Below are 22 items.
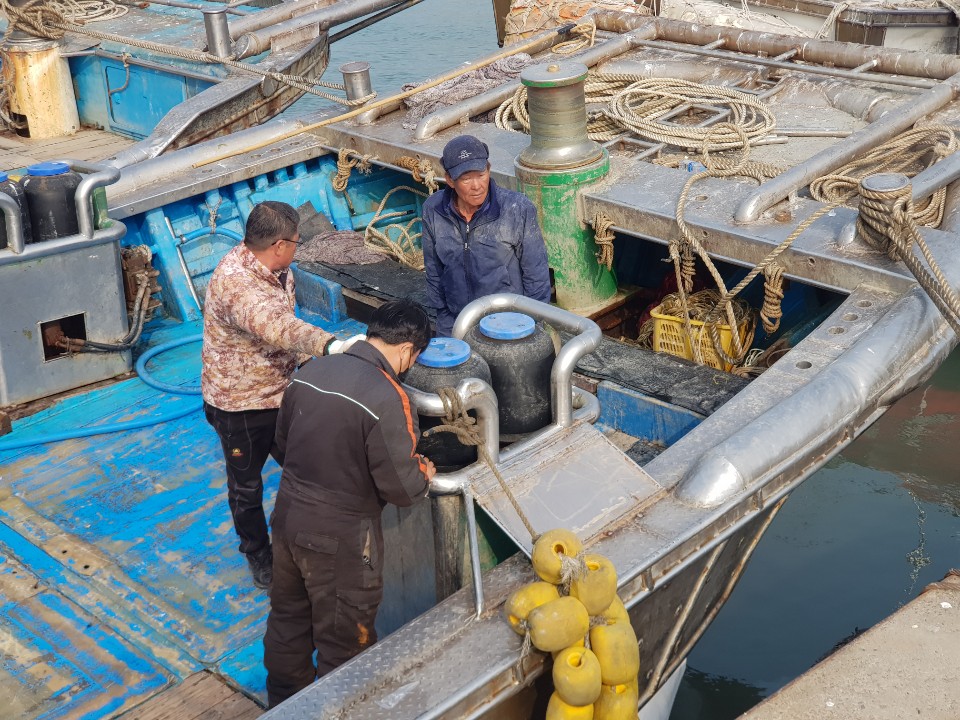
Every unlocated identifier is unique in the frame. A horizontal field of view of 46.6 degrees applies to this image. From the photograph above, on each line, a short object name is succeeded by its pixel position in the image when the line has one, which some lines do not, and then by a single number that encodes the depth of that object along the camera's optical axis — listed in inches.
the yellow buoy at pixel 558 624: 111.4
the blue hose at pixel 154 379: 219.8
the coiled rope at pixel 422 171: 241.8
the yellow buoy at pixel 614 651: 112.9
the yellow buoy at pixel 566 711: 113.7
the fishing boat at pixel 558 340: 132.8
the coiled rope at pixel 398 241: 250.1
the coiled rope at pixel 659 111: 241.4
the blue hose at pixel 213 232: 249.8
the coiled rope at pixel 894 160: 215.5
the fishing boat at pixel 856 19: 453.7
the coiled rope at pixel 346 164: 262.4
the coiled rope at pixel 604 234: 215.0
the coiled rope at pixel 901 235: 168.7
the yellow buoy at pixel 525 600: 115.5
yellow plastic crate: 207.8
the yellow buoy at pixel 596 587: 113.7
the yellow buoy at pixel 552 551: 115.2
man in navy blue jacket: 184.4
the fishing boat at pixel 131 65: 353.7
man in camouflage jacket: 151.6
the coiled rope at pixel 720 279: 191.0
